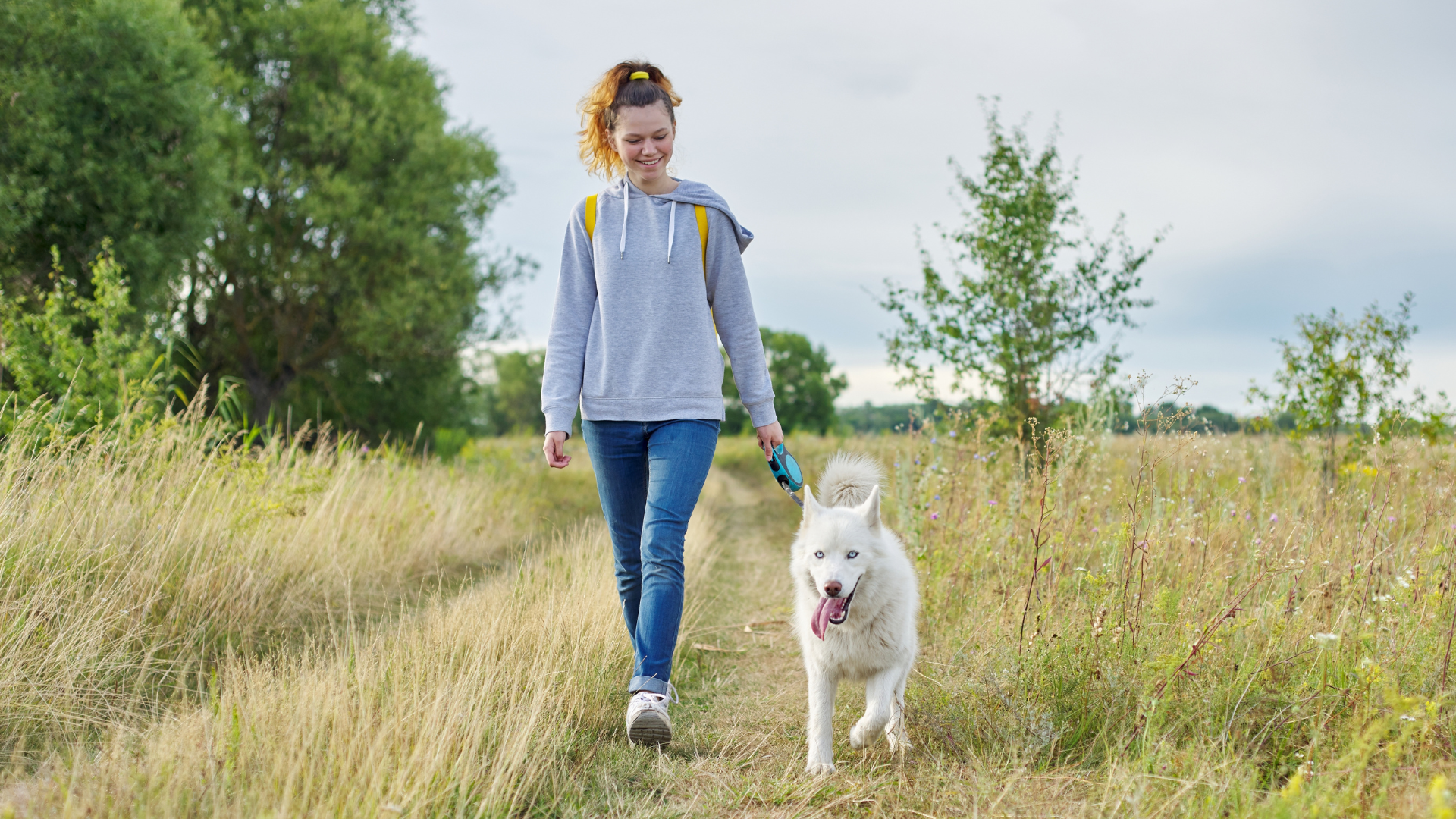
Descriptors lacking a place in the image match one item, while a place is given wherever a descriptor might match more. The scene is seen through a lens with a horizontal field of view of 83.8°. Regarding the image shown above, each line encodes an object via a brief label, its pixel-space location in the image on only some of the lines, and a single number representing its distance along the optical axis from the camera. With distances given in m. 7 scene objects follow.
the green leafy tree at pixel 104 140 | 11.05
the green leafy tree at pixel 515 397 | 73.31
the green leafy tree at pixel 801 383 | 59.69
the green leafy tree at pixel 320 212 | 16.80
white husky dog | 2.83
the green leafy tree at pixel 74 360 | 5.51
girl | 2.93
